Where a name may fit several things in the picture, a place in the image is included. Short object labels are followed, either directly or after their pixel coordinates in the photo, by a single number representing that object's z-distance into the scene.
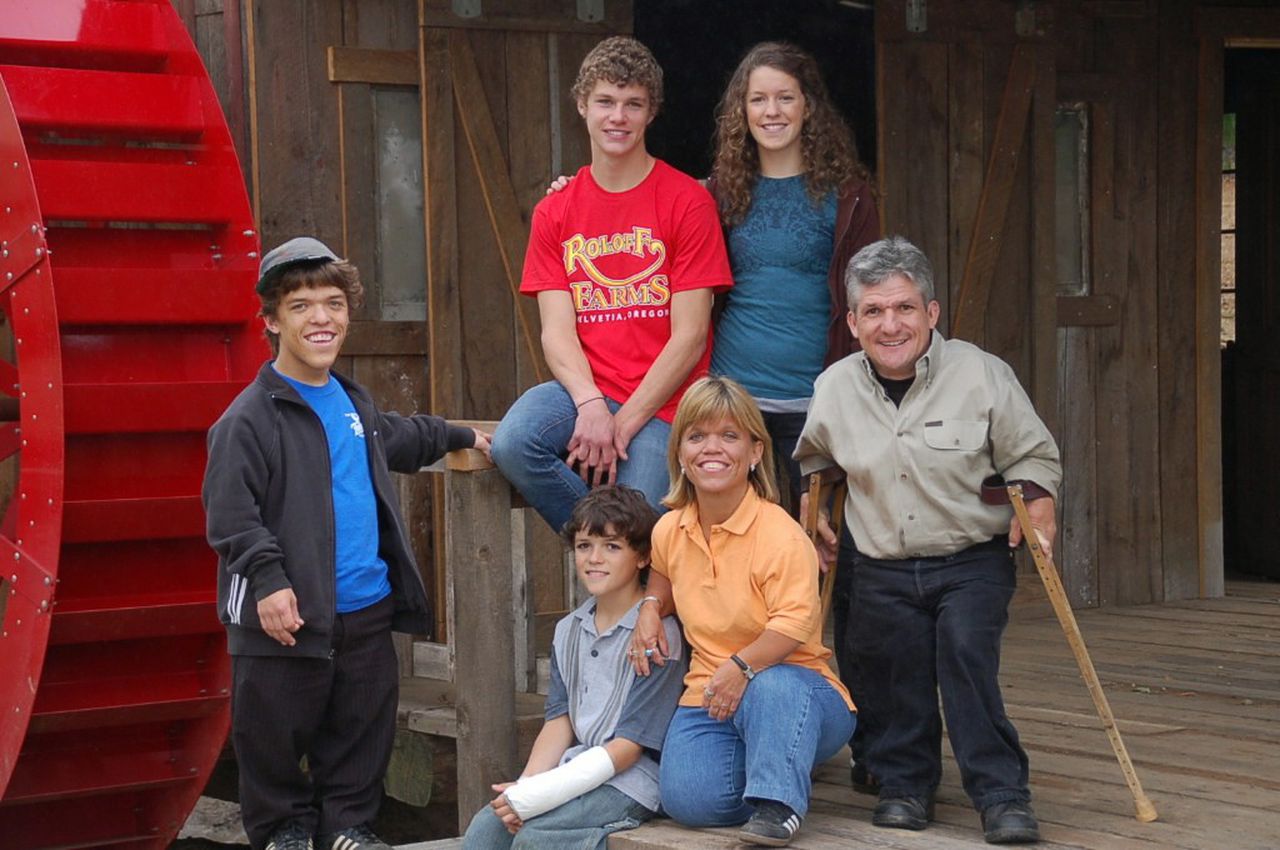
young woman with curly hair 4.22
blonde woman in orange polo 3.80
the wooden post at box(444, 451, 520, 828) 4.48
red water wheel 5.53
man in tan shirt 3.84
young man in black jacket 3.96
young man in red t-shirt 4.19
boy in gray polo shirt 3.91
